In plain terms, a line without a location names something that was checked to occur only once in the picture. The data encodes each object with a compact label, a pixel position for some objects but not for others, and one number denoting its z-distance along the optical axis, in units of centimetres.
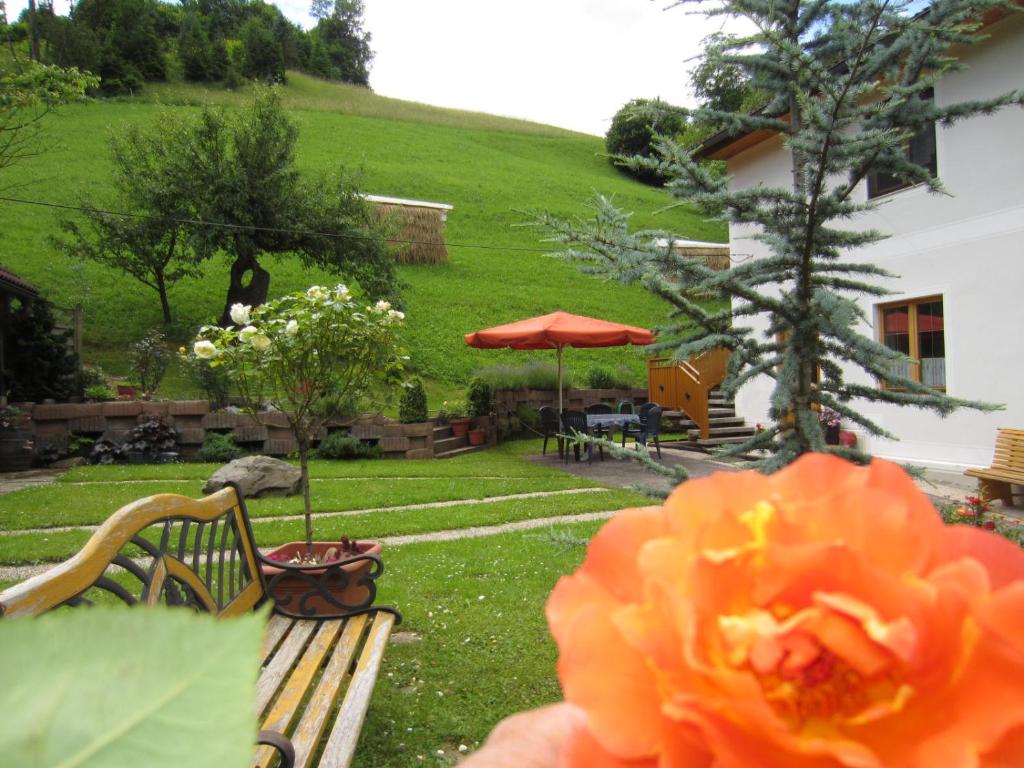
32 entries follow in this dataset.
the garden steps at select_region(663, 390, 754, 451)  1491
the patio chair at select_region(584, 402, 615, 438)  1524
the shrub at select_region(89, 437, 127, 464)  1207
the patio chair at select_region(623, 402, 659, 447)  1301
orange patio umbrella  1311
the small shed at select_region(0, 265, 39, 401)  1345
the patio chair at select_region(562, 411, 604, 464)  1338
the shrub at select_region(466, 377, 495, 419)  1566
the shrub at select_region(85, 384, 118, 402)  1362
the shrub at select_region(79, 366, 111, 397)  1408
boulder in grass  965
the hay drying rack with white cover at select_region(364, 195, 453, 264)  2620
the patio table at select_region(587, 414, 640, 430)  1334
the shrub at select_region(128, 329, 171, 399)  1436
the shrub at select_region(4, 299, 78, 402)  1345
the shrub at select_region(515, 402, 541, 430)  1652
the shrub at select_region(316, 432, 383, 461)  1305
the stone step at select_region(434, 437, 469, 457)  1430
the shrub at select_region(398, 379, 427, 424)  1390
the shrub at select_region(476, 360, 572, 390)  1627
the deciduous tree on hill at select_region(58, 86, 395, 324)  1755
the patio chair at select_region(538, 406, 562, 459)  1398
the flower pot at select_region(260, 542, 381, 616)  407
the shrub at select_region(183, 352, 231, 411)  1342
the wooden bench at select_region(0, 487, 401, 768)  204
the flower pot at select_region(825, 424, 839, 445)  1148
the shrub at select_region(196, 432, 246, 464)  1253
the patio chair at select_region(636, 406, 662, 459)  1302
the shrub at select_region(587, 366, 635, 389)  1820
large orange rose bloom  28
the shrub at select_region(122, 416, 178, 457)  1227
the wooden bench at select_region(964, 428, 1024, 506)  844
